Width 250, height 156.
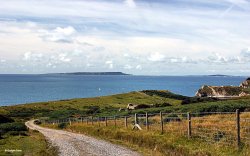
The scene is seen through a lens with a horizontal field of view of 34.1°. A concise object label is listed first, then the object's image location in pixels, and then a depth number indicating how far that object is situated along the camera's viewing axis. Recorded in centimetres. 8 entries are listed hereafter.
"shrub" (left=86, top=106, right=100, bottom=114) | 11324
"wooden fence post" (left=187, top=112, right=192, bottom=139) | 2550
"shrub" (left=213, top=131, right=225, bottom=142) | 2292
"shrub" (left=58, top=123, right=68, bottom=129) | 6836
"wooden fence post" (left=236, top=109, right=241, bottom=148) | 2018
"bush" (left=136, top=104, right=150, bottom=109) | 10149
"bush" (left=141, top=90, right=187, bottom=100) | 16975
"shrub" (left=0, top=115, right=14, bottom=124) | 8878
